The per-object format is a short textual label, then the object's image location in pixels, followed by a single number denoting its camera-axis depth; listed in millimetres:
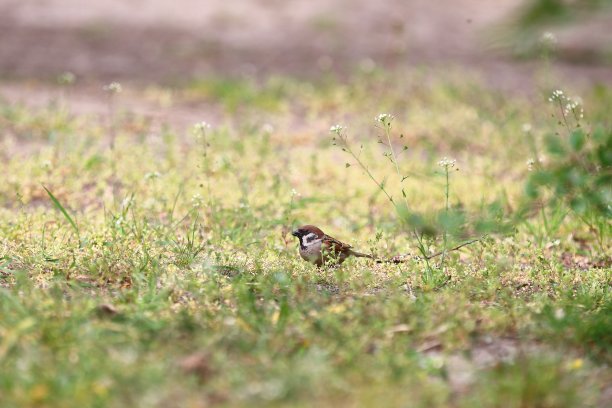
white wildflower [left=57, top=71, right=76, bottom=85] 13521
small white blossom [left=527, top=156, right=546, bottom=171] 9717
